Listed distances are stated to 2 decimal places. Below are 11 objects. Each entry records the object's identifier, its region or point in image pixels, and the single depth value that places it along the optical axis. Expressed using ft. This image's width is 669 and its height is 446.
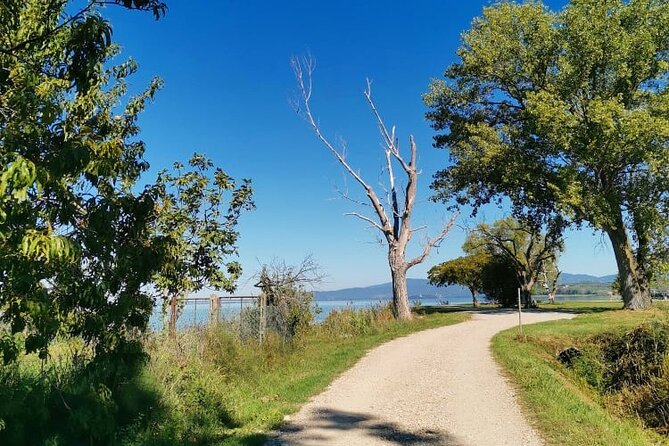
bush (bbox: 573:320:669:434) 37.37
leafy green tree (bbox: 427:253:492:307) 169.99
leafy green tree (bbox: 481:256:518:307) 141.69
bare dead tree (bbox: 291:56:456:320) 86.12
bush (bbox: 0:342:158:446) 15.56
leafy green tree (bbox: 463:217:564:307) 132.77
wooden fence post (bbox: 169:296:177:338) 35.50
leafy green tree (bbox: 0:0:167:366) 11.45
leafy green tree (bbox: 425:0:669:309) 75.05
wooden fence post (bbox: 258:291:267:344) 49.34
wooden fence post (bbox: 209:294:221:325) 41.03
